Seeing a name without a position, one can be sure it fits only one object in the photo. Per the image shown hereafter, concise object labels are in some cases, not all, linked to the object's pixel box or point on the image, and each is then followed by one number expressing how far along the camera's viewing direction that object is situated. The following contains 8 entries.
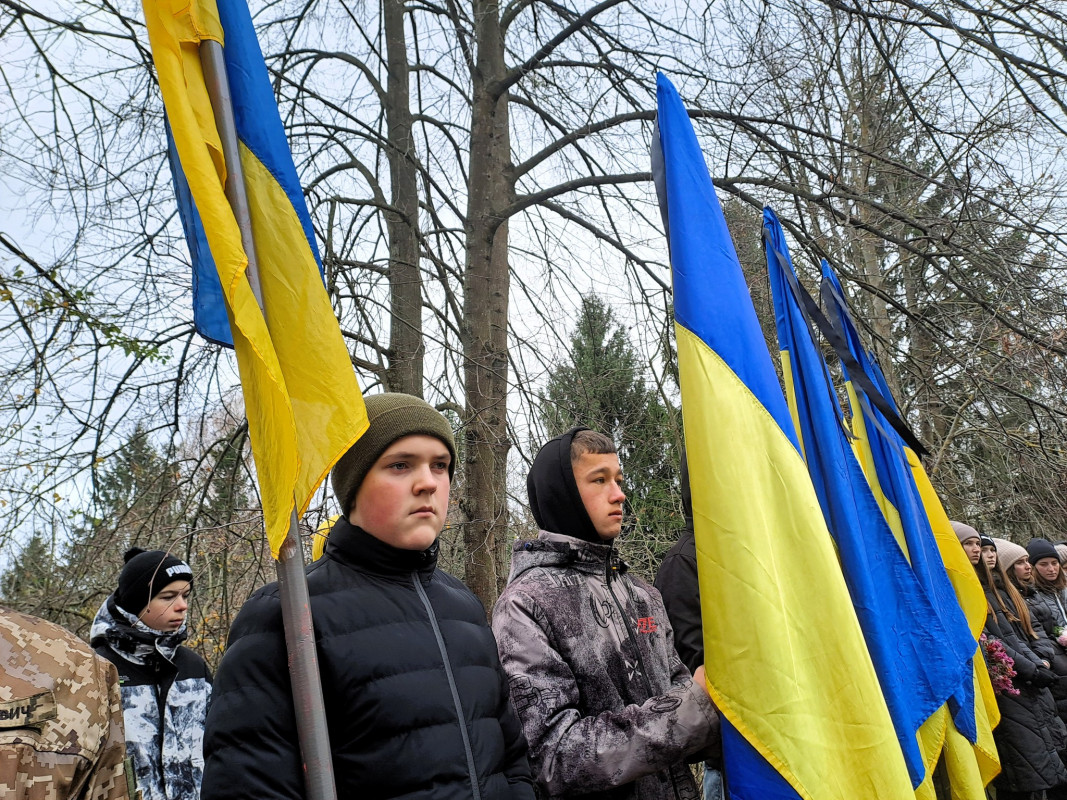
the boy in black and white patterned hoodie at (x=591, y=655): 1.93
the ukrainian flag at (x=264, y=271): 1.73
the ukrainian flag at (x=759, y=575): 1.92
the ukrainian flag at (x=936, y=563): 2.77
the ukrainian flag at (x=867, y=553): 2.45
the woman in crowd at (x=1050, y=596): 5.32
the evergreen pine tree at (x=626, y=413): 5.47
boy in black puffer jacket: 1.58
